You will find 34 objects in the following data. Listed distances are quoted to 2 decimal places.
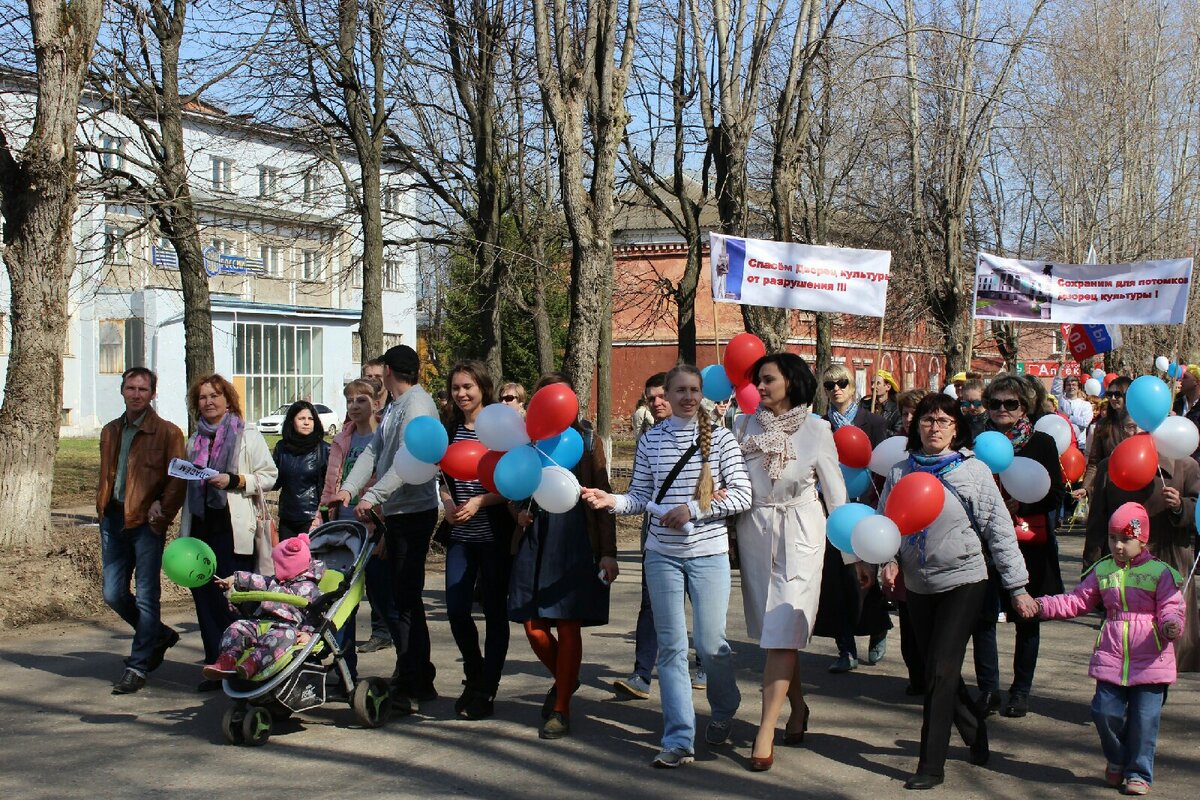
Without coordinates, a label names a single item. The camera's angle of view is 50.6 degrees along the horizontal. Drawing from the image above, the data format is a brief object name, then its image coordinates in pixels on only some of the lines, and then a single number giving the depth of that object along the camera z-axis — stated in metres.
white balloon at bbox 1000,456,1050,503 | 6.56
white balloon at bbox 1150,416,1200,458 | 6.70
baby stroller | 6.22
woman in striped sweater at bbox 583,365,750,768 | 5.84
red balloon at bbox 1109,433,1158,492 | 6.45
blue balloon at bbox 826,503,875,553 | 5.67
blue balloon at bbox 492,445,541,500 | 5.96
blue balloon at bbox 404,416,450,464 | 6.46
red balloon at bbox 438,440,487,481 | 6.41
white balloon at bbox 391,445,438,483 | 6.57
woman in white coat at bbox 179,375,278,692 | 7.45
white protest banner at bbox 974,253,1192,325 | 13.13
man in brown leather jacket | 7.49
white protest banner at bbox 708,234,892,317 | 10.77
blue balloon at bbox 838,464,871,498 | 7.54
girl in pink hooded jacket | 5.44
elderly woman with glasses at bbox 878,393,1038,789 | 5.52
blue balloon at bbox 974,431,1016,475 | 6.46
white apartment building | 47.75
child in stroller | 6.19
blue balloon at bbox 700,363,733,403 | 8.19
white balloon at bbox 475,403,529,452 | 6.13
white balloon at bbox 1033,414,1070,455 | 7.71
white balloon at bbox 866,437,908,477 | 6.79
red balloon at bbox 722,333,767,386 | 7.33
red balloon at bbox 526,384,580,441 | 6.05
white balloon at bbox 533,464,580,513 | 5.95
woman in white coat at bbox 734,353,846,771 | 5.81
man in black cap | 6.95
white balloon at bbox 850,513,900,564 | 5.45
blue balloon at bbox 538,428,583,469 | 6.30
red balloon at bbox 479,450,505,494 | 6.38
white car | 48.78
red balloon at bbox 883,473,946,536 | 5.47
